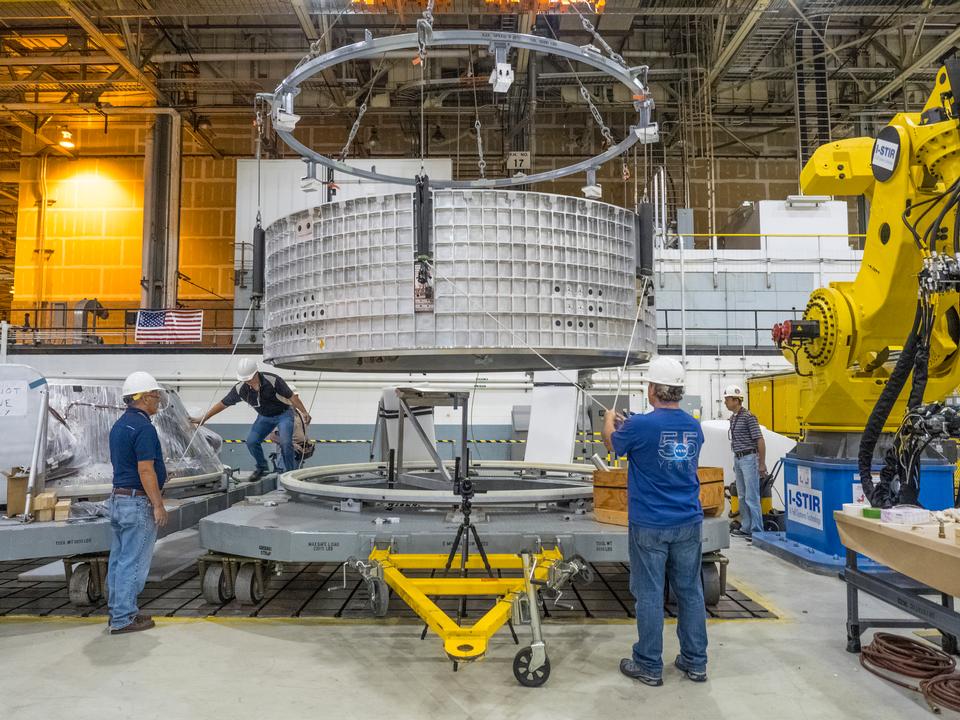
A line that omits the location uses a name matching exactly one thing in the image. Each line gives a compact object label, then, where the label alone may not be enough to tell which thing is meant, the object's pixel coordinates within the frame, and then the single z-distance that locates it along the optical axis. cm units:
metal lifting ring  474
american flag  1381
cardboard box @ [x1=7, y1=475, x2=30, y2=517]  517
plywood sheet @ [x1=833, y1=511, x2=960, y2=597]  319
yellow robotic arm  509
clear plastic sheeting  584
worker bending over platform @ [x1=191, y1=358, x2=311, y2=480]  732
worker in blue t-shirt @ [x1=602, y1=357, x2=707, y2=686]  382
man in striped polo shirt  794
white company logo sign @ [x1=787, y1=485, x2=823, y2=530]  682
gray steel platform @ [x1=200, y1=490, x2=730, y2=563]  474
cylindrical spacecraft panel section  521
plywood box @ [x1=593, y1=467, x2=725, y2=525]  511
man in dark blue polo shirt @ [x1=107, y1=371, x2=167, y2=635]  469
